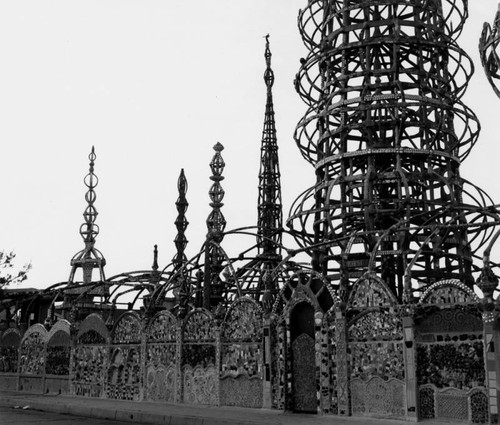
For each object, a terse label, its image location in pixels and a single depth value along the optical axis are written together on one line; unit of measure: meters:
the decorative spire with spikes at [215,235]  24.23
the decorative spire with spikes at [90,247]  38.41
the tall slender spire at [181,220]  33.06
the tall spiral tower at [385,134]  24.72
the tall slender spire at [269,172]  41.25
